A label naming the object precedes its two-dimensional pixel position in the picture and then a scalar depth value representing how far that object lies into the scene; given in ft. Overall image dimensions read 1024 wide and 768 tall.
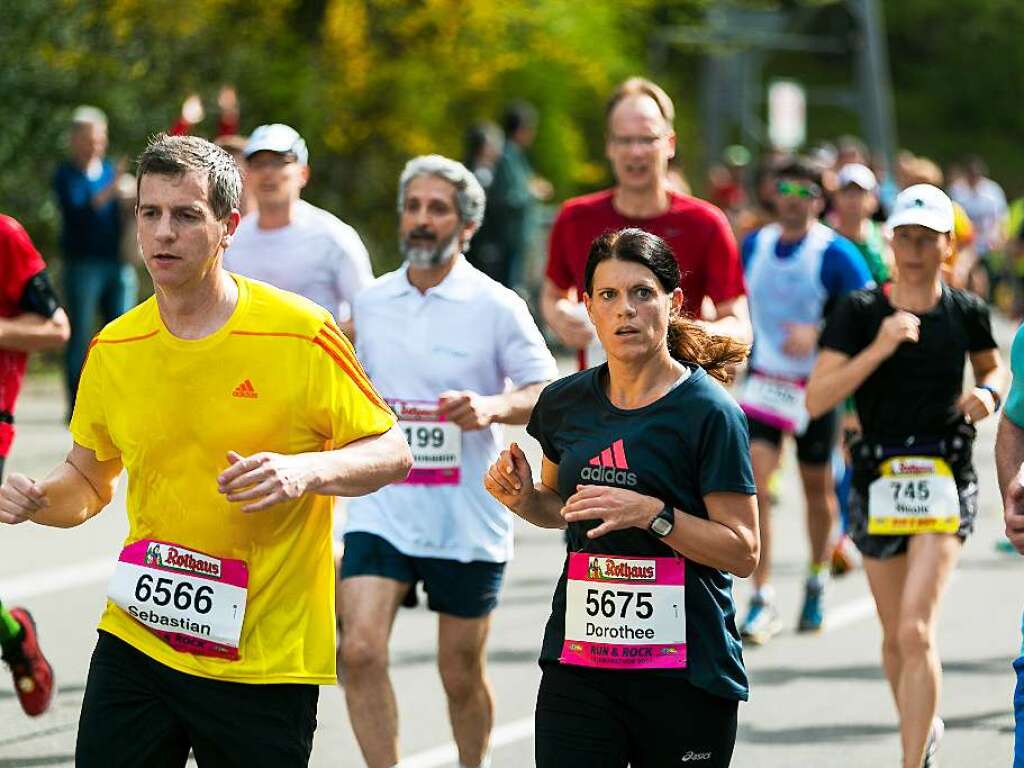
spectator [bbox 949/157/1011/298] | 107.34
